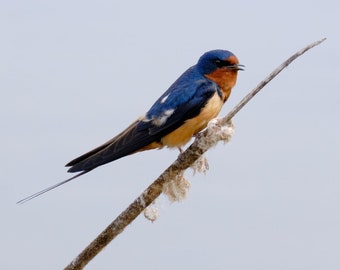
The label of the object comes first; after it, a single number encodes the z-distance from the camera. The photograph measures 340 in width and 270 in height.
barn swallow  6.89
